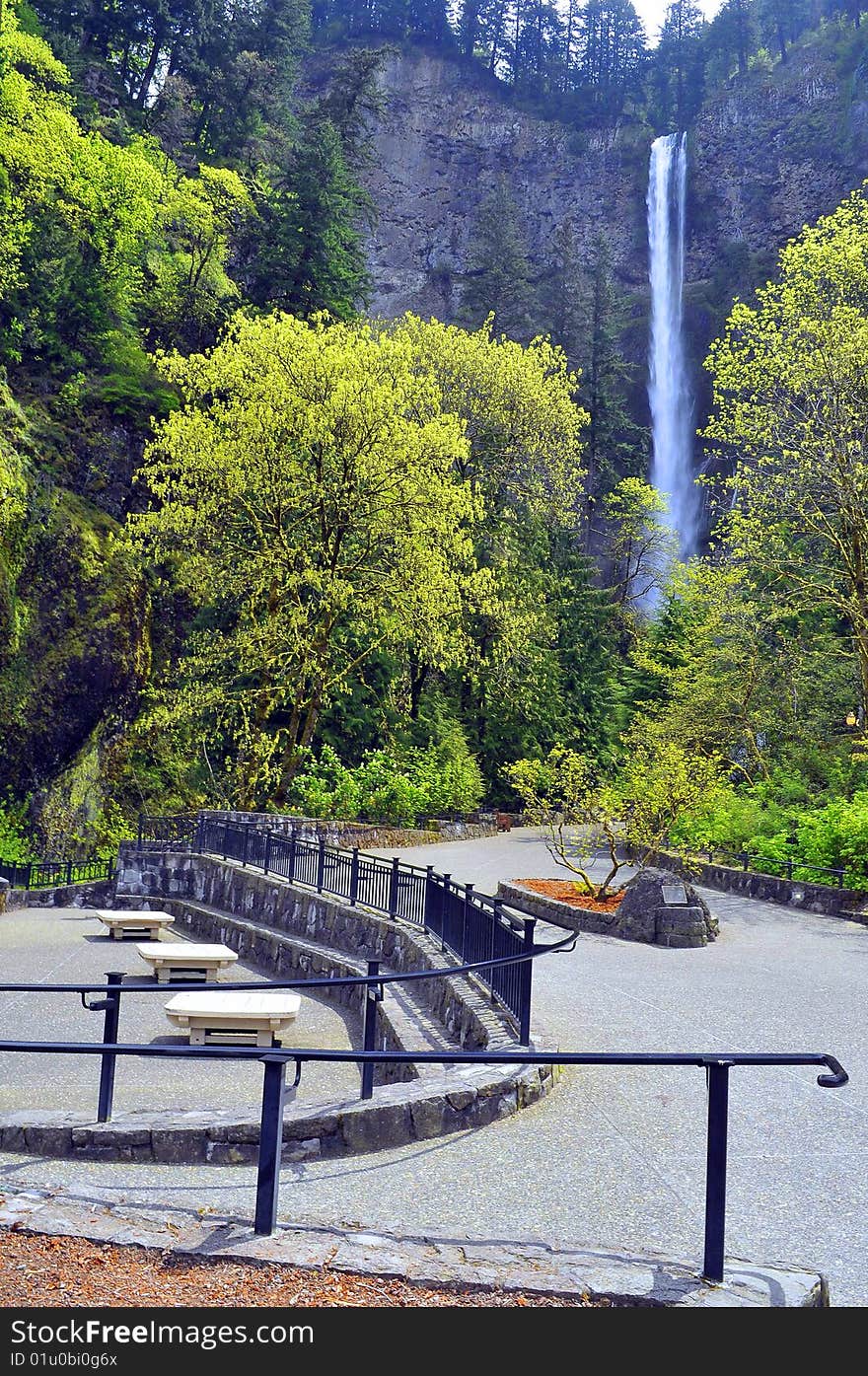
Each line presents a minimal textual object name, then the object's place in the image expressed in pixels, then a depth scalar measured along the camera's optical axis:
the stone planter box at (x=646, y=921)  14.73
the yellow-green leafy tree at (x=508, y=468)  36.38
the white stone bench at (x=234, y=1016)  9.48
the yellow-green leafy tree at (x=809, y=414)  24.80
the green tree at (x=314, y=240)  37.44
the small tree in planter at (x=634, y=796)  17.38
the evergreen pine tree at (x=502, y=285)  55.75
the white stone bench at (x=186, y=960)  13.02
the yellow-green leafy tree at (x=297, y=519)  26.69
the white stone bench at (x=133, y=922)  17.36
